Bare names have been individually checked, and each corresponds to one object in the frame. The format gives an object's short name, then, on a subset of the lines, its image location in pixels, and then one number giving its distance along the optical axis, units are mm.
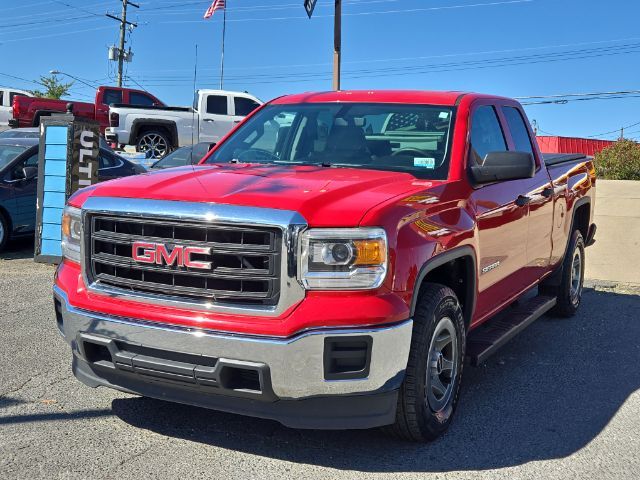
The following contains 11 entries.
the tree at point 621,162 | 21250
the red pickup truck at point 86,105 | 21078
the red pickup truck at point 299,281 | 3193
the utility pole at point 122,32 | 46219
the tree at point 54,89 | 50000
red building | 34781
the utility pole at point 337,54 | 15660
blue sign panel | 8820
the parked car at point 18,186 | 9719
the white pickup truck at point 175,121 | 18125
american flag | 20783
